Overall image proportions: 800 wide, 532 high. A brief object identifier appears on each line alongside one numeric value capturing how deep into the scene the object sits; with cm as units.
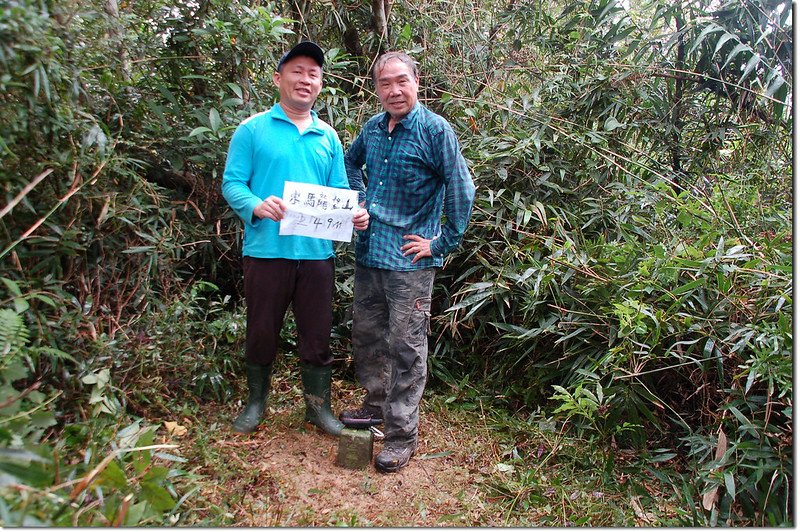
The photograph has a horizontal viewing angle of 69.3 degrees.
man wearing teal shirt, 251
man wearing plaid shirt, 248
